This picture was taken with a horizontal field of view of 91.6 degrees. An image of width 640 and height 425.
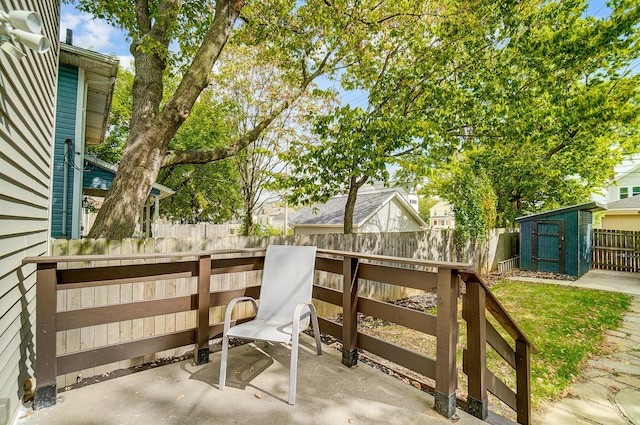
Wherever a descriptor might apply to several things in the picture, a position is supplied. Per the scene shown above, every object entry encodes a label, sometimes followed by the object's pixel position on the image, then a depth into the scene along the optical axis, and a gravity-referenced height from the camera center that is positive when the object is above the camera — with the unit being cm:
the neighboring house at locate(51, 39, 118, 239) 549 +162
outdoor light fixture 132 +80
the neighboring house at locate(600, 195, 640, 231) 1302 +55
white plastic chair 249 -68
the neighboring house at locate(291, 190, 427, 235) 1442 +26
